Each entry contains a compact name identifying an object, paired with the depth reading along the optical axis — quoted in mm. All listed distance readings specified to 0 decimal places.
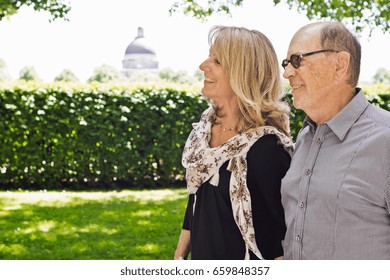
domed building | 84250
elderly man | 1921
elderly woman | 2434
